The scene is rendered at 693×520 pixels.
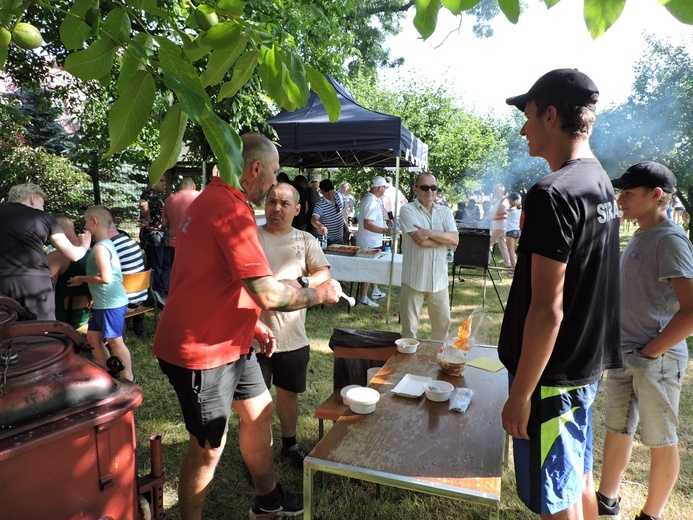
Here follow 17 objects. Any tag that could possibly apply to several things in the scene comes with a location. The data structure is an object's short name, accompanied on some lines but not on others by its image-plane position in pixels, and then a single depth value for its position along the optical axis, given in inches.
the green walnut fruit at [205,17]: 47.8
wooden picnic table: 61.3
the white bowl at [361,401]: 78.6
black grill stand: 286.0
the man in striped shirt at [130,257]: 174.6
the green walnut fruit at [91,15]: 44.6
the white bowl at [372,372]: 109.7
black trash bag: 115.9
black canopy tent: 224.5
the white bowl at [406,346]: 111.2
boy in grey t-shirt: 86.2
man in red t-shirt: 73.4
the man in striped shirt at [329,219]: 300.8
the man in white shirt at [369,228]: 288.2
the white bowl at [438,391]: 84.0
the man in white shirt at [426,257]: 173.3
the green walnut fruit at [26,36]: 47.6
